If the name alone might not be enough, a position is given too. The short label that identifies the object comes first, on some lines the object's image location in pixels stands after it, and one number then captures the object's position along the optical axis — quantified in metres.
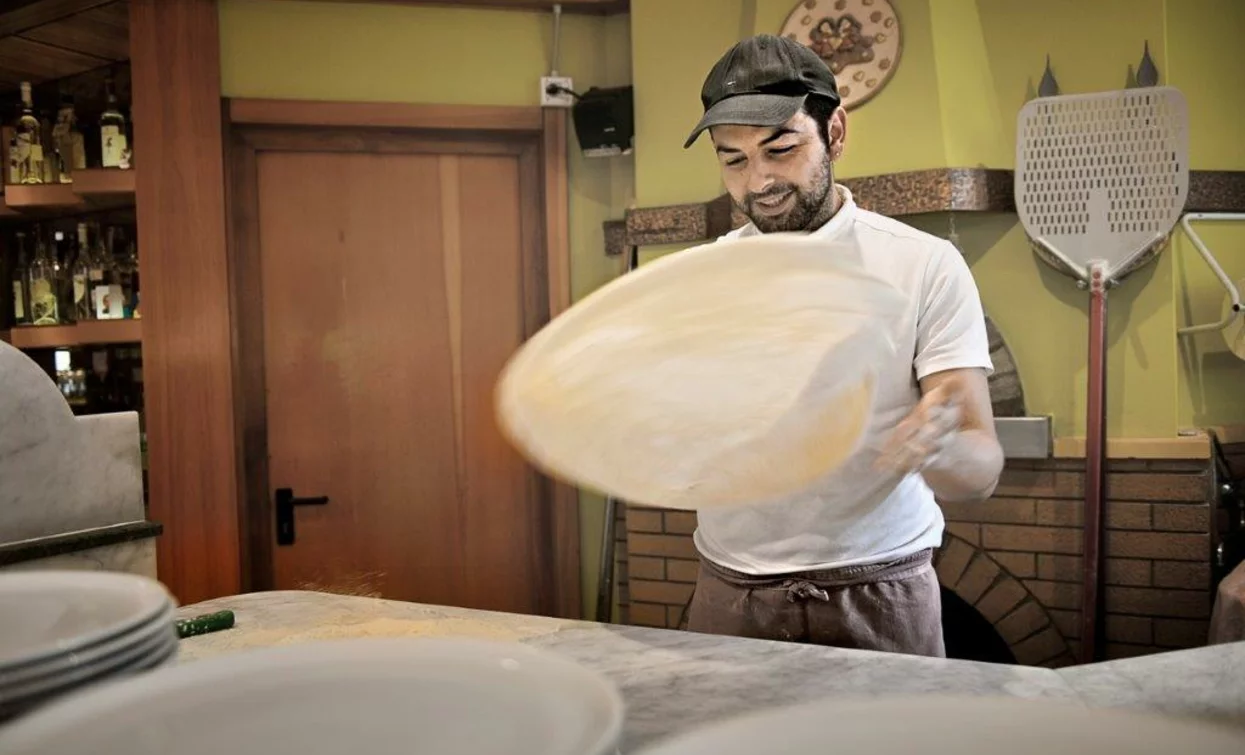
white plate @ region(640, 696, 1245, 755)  0.56
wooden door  3.11
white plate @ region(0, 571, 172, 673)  0.80
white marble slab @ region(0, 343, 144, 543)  1.32
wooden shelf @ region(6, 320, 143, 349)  3.04
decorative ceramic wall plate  2.63
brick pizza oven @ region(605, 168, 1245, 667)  2.50
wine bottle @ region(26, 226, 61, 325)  3.27
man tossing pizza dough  1.41
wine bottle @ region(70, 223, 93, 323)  3.27
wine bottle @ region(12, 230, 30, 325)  3.44
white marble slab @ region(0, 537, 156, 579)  1.36
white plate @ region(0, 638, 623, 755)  0.62
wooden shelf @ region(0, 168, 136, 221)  2.99
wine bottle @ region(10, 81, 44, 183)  3.25
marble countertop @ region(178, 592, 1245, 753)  0.85
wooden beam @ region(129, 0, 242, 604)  2.93
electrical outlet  3.09
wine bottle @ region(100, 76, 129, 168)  3.11
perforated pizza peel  2.43
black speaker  2.97
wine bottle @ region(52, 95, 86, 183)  3.23
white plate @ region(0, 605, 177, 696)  0.68
